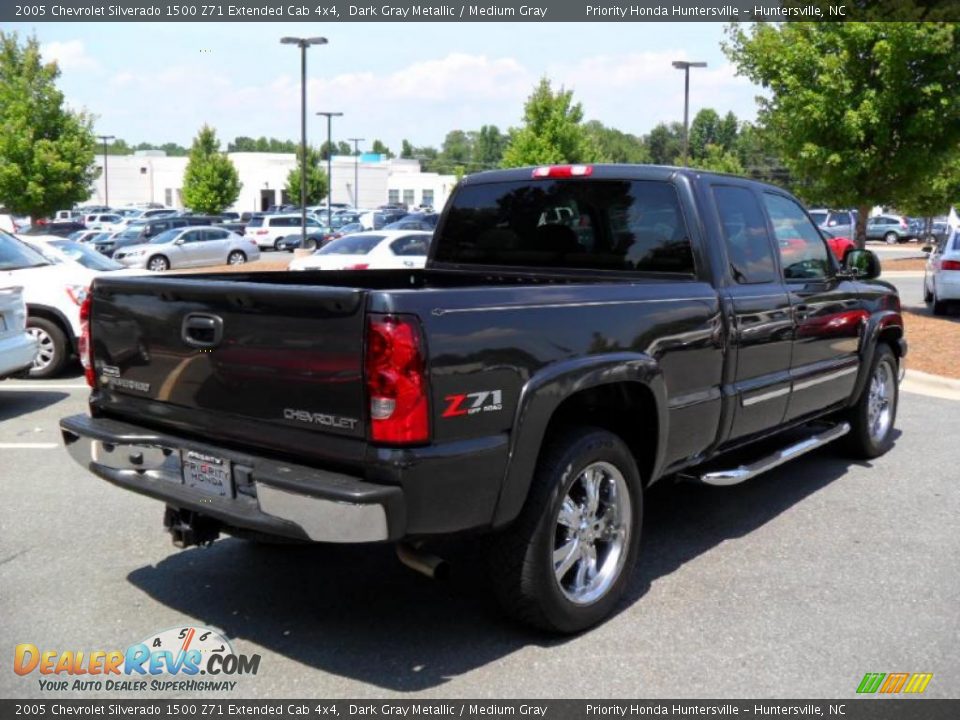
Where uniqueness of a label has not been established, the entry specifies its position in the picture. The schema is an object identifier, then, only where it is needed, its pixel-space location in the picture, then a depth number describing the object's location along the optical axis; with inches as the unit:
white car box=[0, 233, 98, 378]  397.1
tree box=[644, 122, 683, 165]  5310.0
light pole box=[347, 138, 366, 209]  3397.1
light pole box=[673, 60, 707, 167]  1282.0
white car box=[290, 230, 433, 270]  703.7
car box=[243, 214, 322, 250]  1801.2
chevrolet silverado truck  129.3
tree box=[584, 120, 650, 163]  5221.5
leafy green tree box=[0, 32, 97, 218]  1262.3
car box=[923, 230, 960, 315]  604.4
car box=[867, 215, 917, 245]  2066.9
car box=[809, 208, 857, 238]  1600.6
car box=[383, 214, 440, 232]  1266.0
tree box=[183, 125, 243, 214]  2174.0
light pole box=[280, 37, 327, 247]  1214.9
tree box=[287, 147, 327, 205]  2663.4
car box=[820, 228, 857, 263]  697.0
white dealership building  3437.5
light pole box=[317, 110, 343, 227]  2098.9
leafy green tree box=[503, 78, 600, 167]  1150.3
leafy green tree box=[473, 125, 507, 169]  6540.4
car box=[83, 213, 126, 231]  2006.6
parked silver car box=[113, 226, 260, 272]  1227.9
